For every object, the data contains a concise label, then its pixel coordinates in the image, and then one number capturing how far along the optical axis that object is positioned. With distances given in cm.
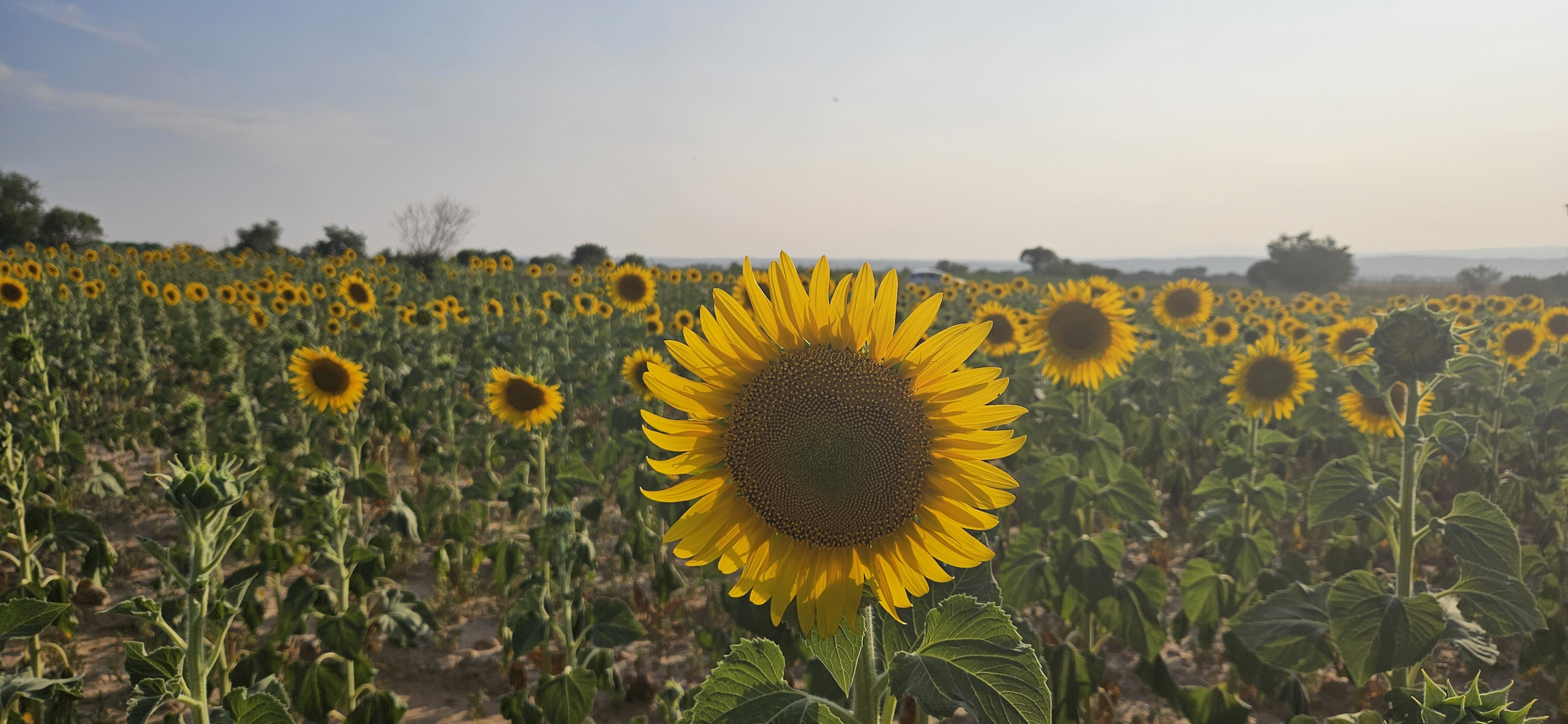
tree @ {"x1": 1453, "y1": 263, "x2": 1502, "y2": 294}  3572
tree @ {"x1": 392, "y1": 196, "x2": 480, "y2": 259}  3475
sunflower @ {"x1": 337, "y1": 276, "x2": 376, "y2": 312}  1024
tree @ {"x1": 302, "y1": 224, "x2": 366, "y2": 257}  3416
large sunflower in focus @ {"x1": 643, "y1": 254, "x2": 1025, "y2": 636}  159
